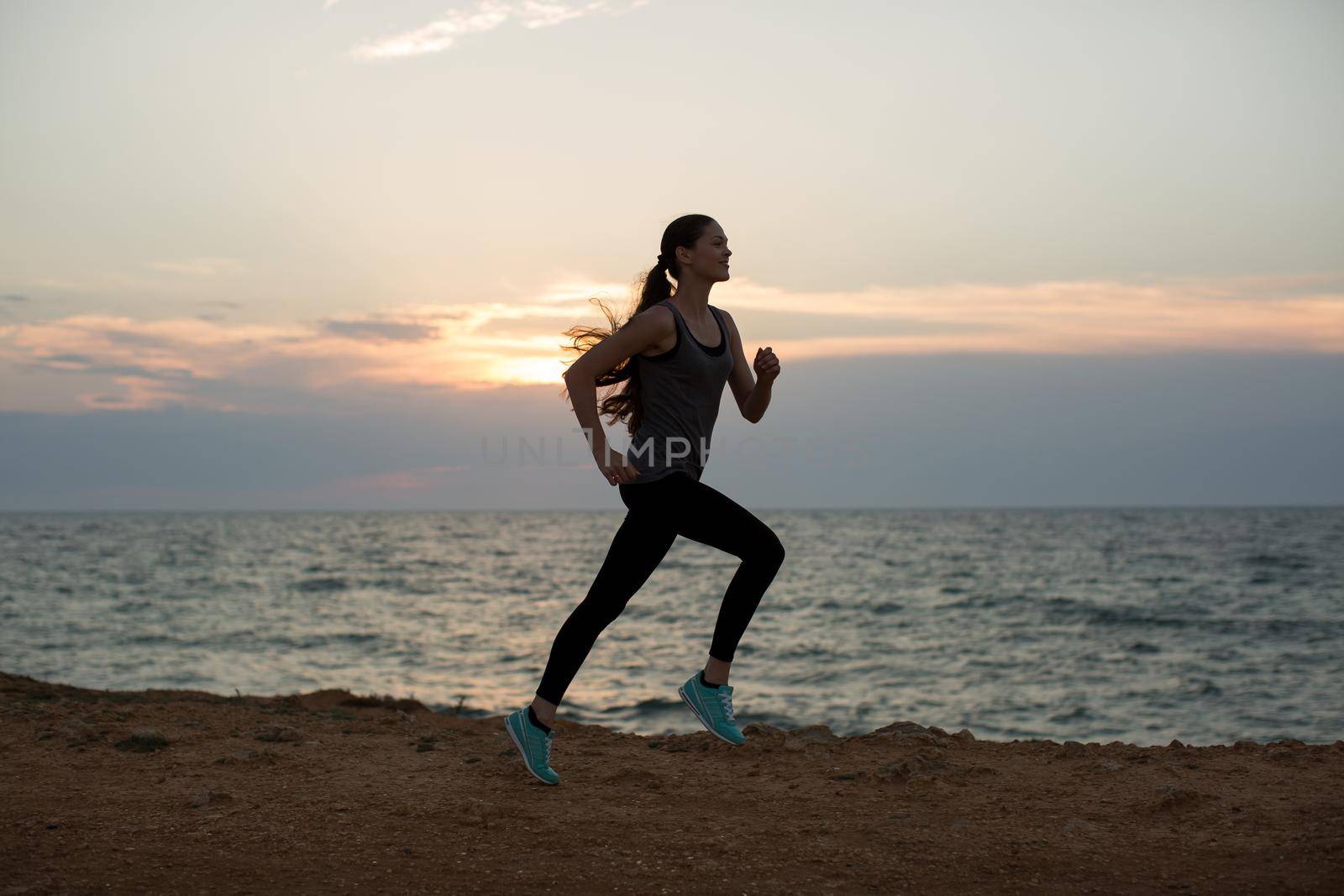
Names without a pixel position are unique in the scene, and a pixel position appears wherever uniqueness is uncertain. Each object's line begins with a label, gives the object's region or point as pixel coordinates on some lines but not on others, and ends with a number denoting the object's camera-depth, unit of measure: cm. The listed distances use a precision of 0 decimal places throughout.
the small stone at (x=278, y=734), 521
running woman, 399
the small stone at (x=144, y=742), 499
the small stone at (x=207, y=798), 403
